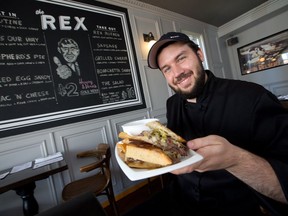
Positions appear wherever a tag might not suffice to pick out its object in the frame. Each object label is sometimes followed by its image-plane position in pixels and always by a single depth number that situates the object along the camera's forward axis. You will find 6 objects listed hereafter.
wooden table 1.24
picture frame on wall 4.15
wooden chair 1.55
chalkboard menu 1.88
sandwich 0.51
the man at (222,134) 0.61
